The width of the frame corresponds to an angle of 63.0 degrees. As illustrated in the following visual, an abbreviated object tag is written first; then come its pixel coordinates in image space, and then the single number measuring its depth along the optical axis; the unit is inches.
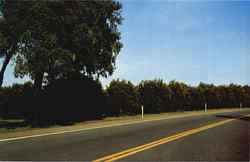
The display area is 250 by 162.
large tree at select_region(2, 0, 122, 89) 542.6
